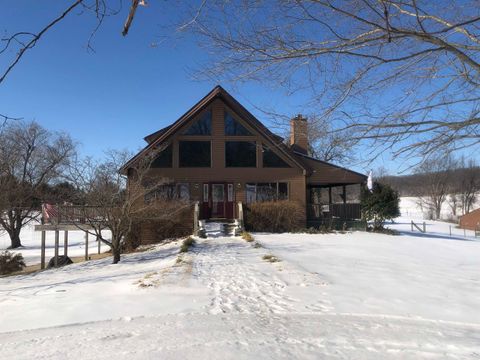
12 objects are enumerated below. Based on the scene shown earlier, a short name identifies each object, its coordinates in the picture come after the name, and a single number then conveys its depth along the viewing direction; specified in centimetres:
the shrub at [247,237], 1891
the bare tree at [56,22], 276
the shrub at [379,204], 2714
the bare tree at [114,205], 1678
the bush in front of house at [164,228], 2206
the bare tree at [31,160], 3925
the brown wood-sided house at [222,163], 2498
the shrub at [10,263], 2023
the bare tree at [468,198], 8364
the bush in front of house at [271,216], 2384
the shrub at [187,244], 1580
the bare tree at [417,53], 509
